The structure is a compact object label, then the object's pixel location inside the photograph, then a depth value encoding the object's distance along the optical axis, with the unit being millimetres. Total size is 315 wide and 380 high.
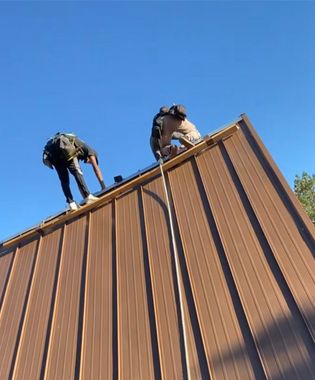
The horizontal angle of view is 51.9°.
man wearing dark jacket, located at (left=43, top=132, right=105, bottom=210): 4797
